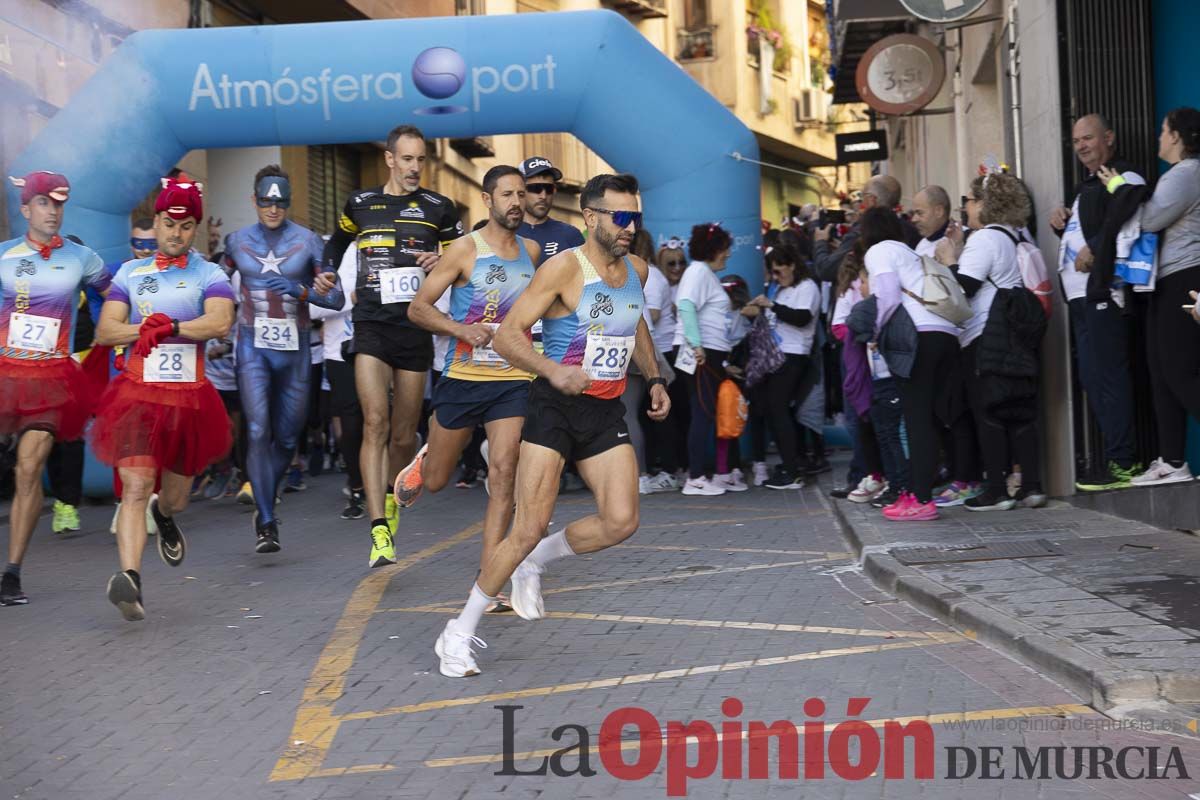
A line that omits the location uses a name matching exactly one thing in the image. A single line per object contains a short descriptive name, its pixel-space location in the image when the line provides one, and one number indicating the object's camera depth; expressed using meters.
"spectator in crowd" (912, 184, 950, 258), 10.74
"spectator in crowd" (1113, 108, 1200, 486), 8.66
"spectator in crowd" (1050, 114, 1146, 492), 9.35
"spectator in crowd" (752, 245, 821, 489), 12.84
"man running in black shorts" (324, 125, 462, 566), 8.62
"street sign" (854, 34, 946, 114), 16.94
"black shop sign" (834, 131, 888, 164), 20.84
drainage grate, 8.12
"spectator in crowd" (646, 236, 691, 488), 13.24
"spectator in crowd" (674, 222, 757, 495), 12.61
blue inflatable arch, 13.63
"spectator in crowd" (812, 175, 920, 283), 11.59
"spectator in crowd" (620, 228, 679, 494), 12.99
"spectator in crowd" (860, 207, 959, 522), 9.78
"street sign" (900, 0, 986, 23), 12.41
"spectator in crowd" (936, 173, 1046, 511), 9.95
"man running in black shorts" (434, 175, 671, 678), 6.11
